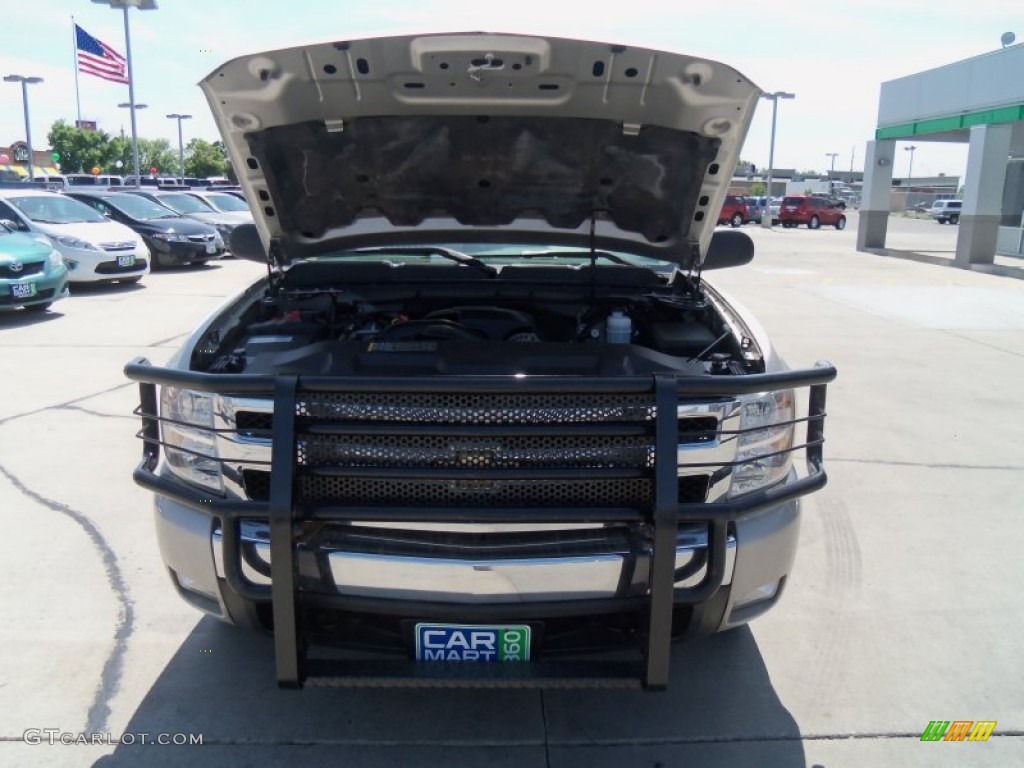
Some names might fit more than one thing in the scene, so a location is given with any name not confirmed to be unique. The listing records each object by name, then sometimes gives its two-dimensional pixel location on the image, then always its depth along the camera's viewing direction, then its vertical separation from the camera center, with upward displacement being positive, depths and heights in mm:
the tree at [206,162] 61938 +2842
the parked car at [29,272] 9750 -891
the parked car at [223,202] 20781 +4
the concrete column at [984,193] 18938 +652
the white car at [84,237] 12570 -589
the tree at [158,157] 65125 +3333
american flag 23031 +3836
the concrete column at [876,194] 24406 +724
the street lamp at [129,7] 22312 +5088
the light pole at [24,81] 32750 +4449
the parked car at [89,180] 30516 +661
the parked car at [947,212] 47375 +508
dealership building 18797 +2178
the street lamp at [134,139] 23328 +1717
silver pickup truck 2283 -624
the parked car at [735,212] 39500 +166
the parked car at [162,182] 32656 +742
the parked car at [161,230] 15508 -542
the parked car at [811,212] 39219 +232
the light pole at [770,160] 38031 +2596
